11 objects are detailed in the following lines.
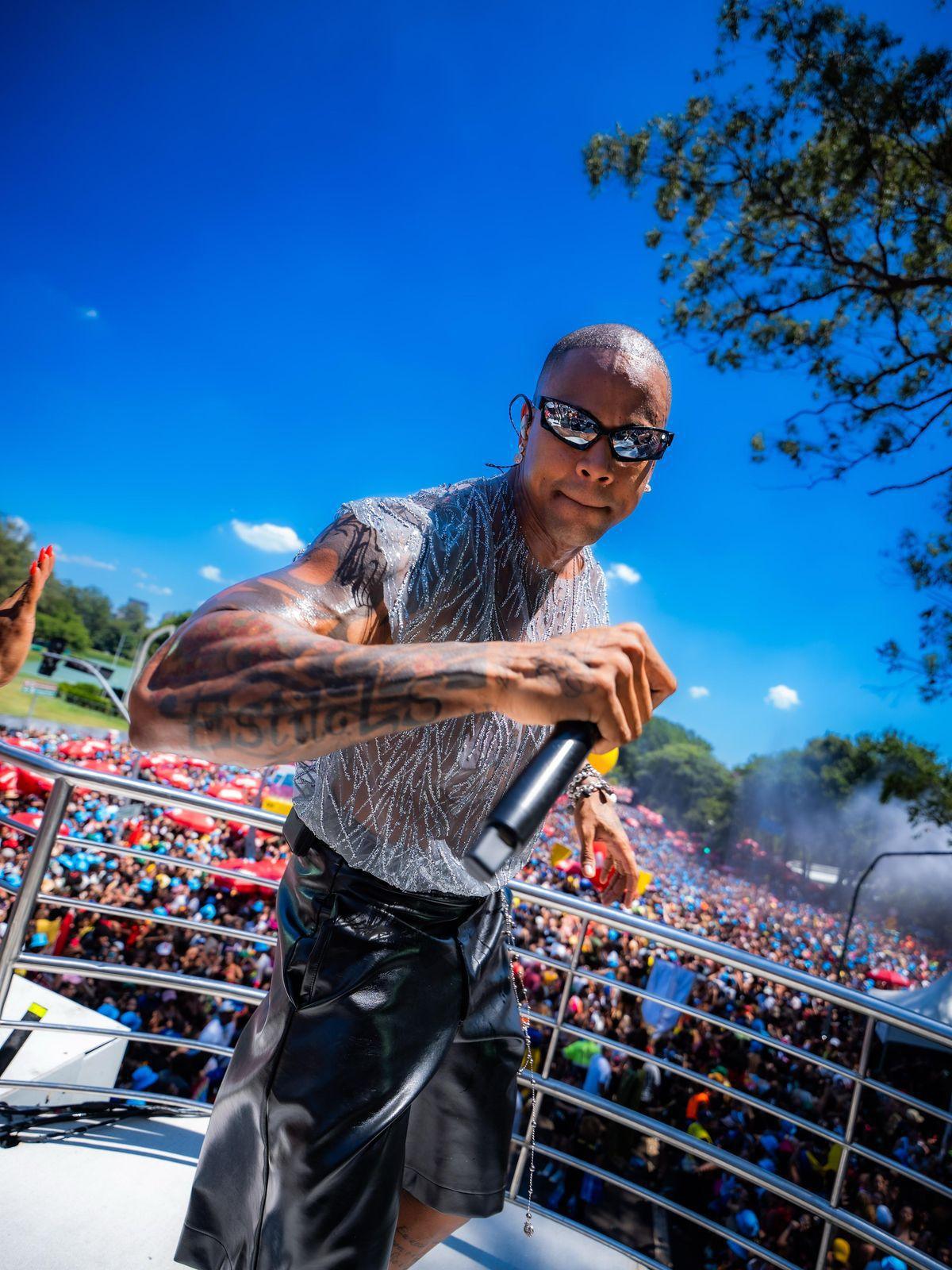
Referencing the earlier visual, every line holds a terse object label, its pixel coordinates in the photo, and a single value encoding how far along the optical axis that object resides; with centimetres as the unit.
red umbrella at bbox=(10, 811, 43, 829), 1075
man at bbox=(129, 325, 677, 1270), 92
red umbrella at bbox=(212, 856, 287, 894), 1118
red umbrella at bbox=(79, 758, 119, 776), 1782
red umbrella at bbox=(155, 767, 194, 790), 1928
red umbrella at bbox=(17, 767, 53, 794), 1405
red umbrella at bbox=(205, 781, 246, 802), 1758
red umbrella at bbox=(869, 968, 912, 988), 1864
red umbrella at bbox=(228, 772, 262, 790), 1791
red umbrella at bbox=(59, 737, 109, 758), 1994
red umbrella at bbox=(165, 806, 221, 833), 1374
